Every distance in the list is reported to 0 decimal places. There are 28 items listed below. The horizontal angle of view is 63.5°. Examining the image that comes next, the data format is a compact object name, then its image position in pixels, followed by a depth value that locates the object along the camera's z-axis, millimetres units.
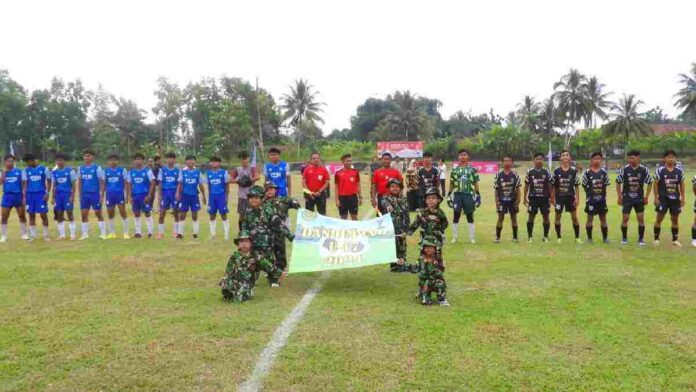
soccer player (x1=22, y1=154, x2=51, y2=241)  12867
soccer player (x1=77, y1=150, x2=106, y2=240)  13047
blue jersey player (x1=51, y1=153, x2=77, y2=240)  13164
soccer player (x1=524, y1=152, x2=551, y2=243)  12000
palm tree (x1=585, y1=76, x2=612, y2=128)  77562
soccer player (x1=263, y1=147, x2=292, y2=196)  11609
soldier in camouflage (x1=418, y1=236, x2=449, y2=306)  6930
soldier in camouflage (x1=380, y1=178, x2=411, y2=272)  9094
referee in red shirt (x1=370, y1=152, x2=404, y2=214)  10953
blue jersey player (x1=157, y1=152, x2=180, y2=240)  12891
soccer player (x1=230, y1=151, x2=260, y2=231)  12055
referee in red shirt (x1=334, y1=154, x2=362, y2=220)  11141
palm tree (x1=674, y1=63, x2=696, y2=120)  63156
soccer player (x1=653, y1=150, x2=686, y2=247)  11594
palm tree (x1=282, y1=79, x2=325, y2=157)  78938
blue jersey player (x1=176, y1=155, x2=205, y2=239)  12859
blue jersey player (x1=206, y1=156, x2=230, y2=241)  12641
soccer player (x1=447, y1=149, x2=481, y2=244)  12016
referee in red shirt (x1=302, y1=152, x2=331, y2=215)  11086
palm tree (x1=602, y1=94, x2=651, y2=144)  72875
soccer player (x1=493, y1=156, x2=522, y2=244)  11922
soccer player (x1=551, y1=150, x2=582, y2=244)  11984
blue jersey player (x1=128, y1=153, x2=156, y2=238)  13164
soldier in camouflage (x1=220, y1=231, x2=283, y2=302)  7195
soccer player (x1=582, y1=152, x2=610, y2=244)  11820
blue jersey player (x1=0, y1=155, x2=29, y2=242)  12711
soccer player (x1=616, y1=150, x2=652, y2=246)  11766
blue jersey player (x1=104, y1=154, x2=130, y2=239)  13203
